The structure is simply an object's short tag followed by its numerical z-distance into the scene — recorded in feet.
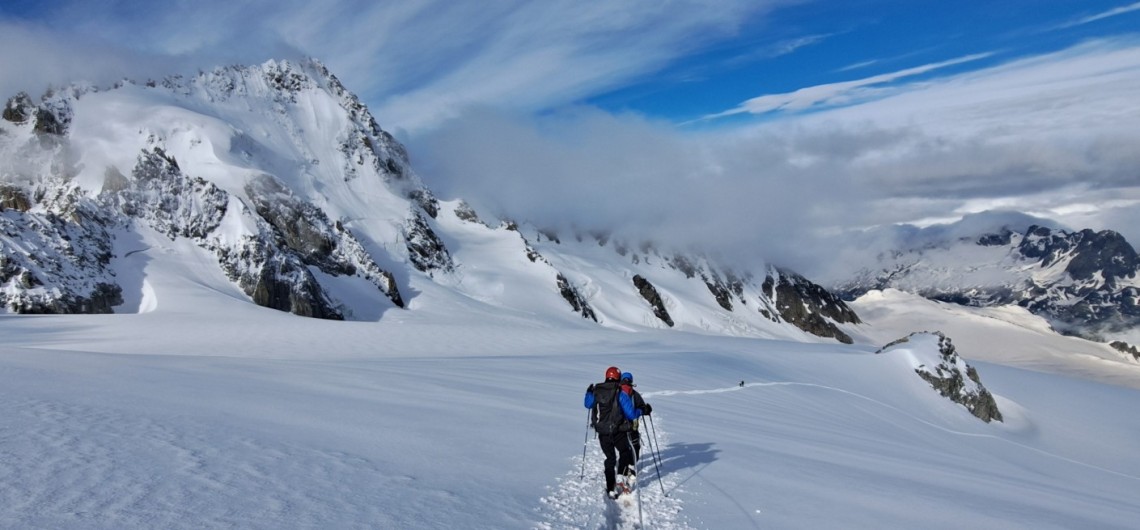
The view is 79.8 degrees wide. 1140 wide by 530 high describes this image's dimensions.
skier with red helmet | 31.48
